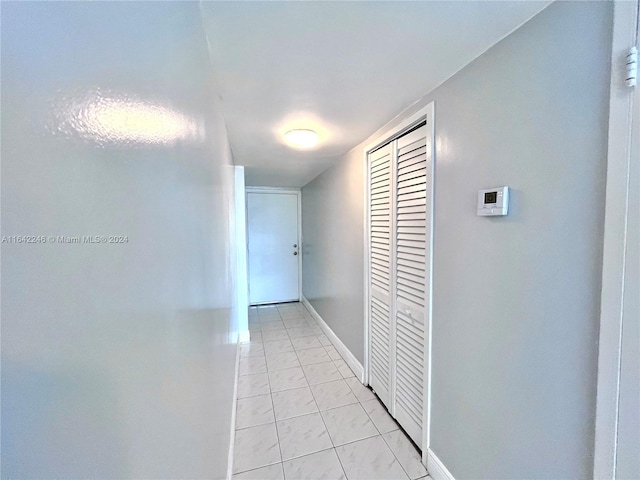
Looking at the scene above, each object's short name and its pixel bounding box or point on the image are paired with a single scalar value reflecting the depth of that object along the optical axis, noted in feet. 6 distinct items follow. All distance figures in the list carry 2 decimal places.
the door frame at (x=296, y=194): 14.83
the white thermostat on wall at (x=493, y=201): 3.27
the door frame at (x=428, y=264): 4.57
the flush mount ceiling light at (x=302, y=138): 6.30
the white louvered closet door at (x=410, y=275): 5.03
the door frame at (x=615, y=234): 2.25
